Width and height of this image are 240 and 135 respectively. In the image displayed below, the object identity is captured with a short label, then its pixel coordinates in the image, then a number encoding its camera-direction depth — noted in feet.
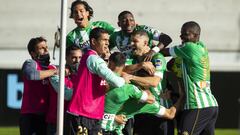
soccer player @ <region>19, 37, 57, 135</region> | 62.75
